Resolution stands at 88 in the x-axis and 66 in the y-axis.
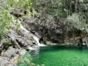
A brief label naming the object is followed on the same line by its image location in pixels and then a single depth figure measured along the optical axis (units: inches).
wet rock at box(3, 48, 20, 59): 461.4
